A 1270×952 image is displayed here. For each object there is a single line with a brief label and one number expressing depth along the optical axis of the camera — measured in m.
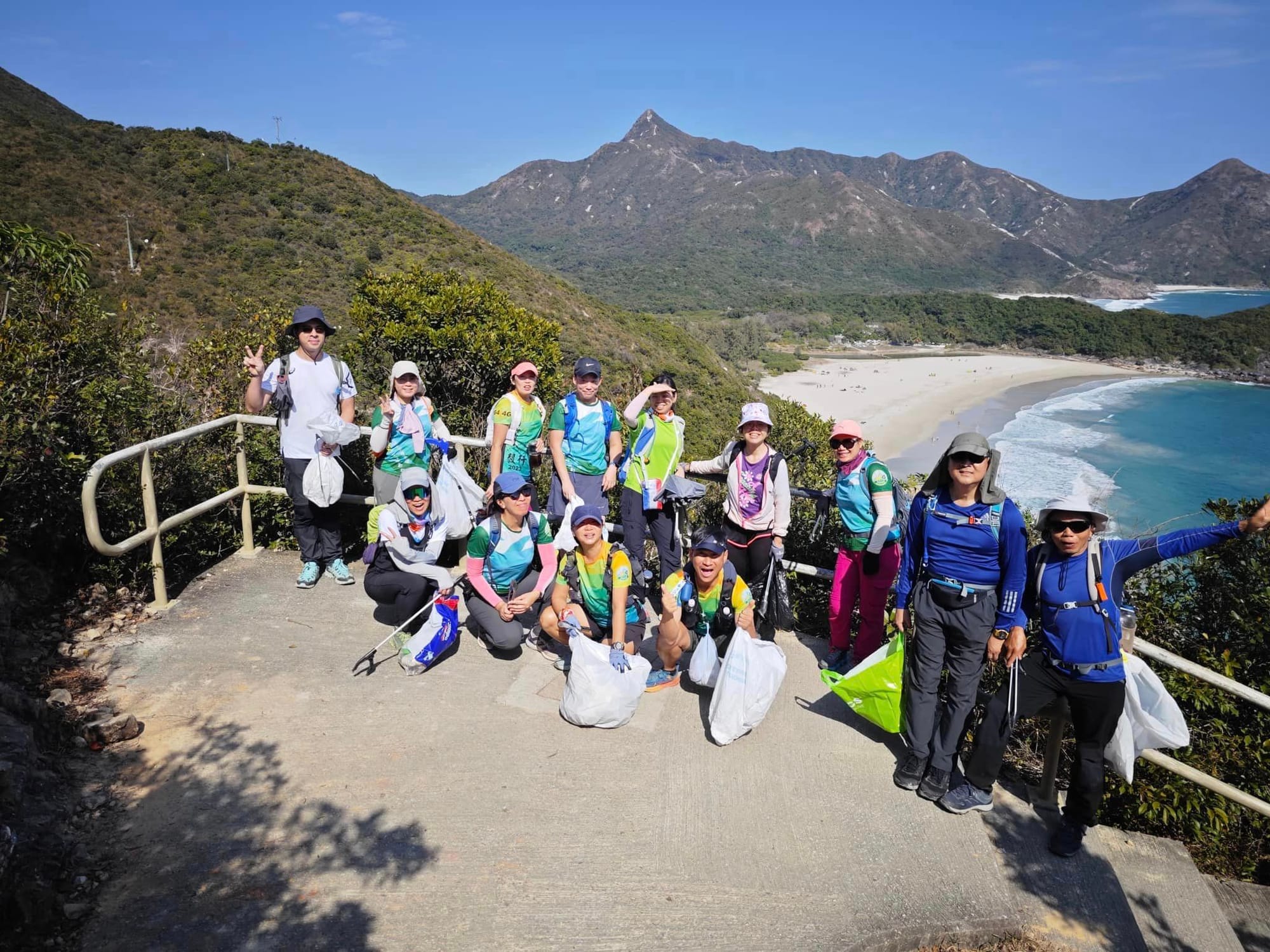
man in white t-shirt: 4.63
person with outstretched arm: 3.08
